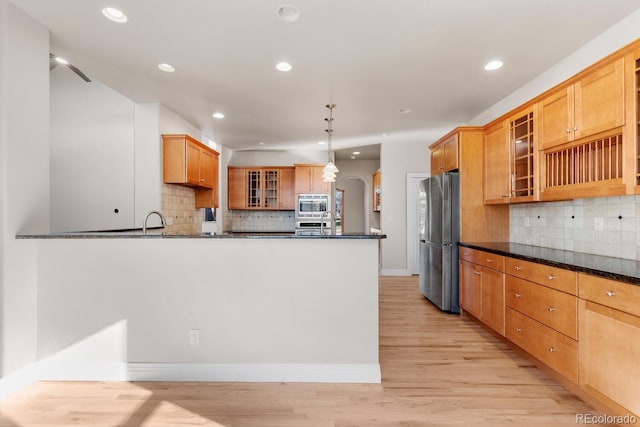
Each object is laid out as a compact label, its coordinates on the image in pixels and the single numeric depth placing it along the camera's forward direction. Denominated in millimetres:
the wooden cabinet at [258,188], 6625
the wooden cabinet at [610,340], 1640
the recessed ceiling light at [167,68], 2922
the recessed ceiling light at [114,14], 2141
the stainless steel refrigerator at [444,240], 3881
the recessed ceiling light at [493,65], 2891
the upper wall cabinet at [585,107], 2078
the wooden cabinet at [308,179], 6461
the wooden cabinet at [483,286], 2939
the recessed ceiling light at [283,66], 2894
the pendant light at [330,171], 4422
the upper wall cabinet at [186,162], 4035
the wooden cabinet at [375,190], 7789
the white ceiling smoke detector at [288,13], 2104
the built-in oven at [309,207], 6414
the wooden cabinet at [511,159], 3018
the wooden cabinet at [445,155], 3986
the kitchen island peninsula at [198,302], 2320
